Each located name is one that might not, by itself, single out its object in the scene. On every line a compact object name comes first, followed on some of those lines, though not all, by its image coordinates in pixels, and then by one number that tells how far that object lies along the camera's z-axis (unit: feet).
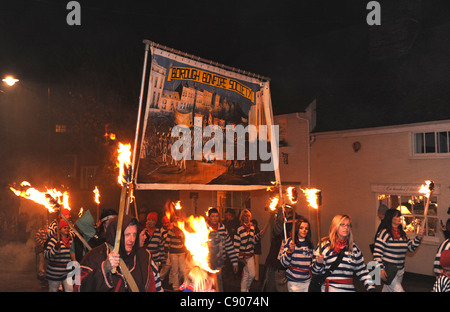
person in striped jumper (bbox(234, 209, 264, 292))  34.58
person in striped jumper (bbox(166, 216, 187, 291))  38.88
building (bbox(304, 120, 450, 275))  44.83
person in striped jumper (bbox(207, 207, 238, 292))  32.80
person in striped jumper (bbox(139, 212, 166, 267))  35.81
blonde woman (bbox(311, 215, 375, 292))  20.84
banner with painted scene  20.76
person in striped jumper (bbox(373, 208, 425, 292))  27.14
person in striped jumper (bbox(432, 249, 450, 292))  17.74
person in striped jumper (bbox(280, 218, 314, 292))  24.58
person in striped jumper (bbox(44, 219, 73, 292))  26.86
